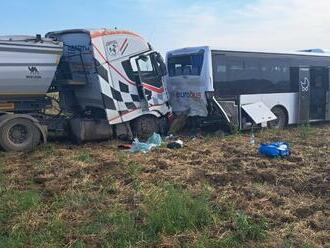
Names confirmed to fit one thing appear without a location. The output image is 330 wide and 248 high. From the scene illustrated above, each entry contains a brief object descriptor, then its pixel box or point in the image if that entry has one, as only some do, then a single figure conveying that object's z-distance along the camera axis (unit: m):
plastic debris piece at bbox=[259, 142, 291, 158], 10.30
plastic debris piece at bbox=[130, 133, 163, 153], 11.83
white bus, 14.41
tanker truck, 12.17
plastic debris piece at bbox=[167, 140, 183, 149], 12.01
